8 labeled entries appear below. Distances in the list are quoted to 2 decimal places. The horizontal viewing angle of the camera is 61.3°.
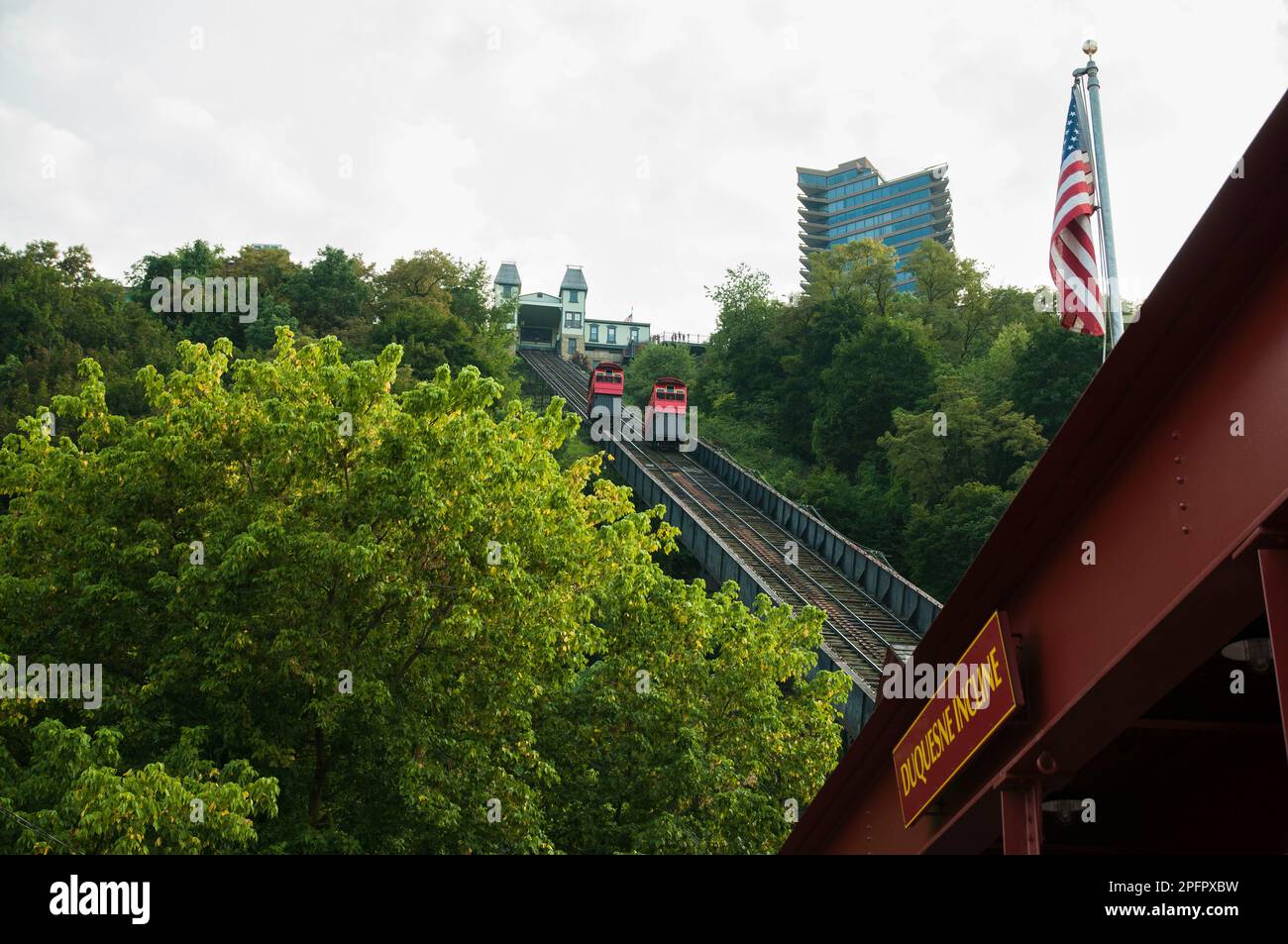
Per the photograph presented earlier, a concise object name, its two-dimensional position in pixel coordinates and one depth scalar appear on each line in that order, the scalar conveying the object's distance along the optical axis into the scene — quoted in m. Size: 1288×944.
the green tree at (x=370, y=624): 13.62
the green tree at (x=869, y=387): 49.28
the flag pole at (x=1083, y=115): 10.49
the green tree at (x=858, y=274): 62.84
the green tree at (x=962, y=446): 37.75
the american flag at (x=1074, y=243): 10.22
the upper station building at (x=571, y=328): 109.19
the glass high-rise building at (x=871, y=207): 180.50
